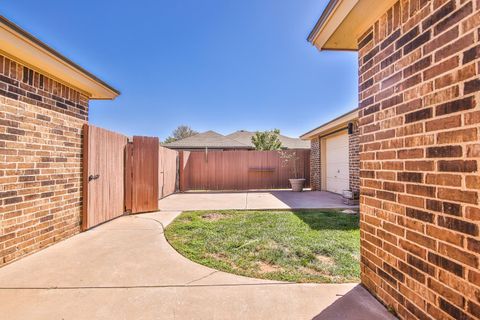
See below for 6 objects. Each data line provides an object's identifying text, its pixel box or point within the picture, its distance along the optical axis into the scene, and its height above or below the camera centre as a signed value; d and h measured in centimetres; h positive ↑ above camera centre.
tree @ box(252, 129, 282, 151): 2344 +215
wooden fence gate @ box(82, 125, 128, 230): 486 -24
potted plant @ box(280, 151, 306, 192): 1288 +17
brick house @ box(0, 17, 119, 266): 323 +34
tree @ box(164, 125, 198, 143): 5125 +647
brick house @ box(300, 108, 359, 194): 770 +32
